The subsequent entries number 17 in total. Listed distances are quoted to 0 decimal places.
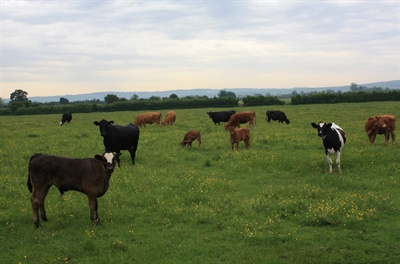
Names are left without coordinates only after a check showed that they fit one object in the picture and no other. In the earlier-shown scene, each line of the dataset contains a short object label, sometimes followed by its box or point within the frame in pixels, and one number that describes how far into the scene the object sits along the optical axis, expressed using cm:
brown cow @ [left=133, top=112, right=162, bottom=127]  3228
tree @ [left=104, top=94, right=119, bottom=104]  9434
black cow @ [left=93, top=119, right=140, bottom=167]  1546
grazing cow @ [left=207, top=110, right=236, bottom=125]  3375
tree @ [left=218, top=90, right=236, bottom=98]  14860
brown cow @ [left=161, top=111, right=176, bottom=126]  3244
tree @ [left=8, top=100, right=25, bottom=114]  7331
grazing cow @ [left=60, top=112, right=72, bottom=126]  3934
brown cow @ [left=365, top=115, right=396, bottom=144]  1811
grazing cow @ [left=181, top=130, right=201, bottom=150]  1950
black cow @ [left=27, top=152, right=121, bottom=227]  866
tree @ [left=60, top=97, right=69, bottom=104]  12631
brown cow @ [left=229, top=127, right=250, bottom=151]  1817
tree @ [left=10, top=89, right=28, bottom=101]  10038
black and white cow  1358
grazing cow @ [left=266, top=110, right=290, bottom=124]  3373
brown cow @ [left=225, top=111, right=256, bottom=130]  2808
